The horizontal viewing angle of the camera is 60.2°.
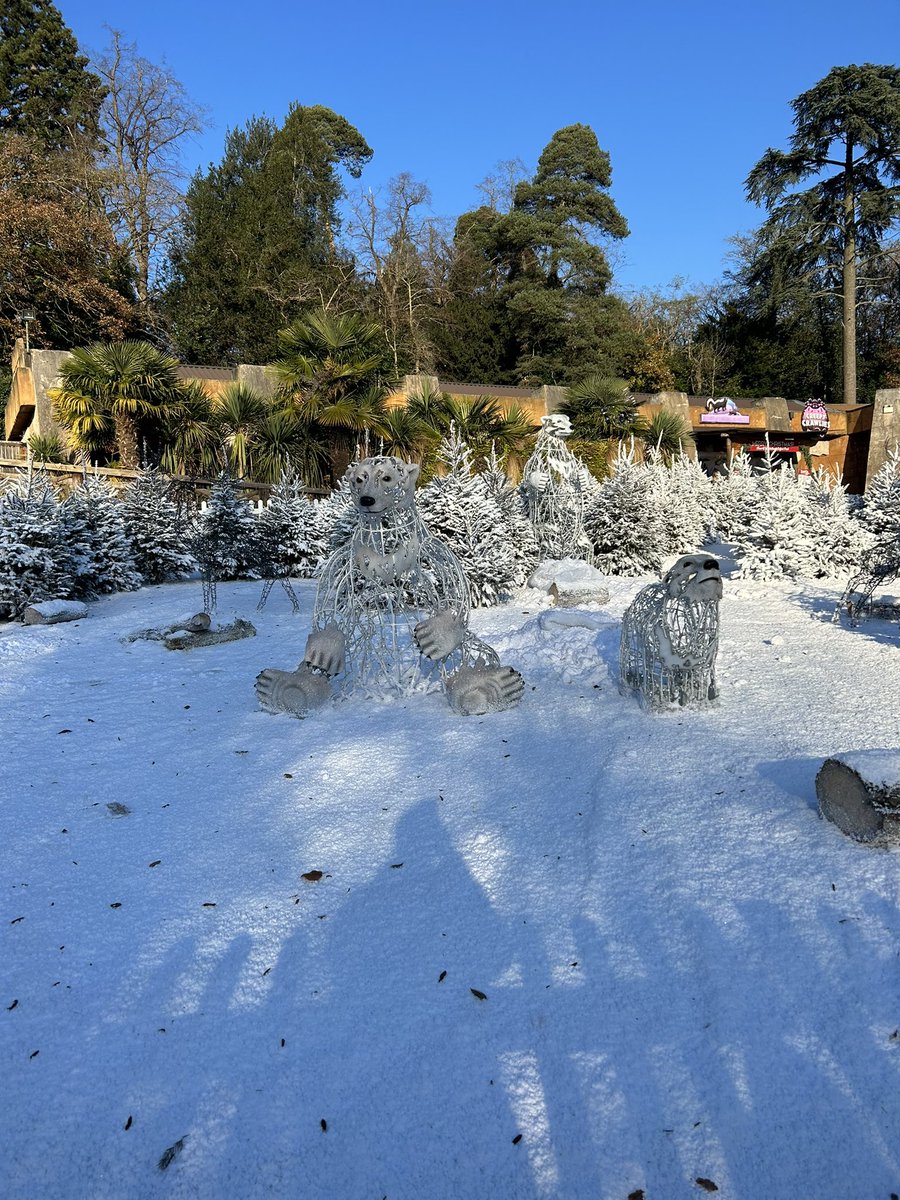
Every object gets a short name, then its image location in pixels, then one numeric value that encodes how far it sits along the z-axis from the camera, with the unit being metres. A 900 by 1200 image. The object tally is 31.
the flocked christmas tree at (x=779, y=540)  8.62
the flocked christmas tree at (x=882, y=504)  9.58
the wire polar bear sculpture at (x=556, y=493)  9.19
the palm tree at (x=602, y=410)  17.11
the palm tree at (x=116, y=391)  13.63
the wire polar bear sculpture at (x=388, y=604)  4.25
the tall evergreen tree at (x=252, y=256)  24.39
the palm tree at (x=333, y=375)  13.91
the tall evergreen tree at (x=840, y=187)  24.02
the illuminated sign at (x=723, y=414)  22.47
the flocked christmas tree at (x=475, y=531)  8.05
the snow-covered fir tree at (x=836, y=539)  8.75
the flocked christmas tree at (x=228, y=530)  9.80
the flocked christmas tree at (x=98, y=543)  8.40
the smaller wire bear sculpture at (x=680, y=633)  4.14
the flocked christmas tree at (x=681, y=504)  11.23
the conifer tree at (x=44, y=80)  24.80
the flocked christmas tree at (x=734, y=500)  9.16
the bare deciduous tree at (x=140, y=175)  23.16
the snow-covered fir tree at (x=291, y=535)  9.98
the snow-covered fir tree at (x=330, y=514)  9.77
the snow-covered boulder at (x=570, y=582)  7.74
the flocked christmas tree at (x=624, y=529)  9.97
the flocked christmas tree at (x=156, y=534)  9.55
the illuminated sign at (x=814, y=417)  20.98
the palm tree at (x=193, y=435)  14.52
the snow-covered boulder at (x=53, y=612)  7.20
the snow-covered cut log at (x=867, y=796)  2.75
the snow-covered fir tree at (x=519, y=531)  8.87
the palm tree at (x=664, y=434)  17.84
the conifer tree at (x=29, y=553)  7.52
